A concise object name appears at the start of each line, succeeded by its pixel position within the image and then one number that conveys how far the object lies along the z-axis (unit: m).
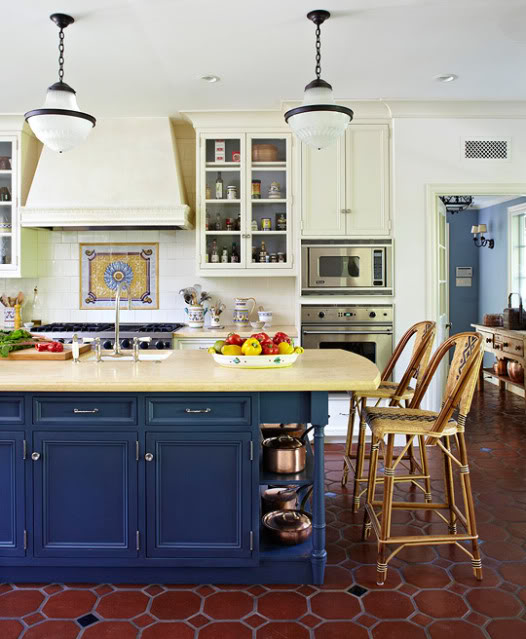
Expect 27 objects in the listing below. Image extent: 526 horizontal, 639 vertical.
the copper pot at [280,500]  3.00
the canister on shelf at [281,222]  5.10
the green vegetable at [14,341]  3.07
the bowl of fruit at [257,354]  2.76
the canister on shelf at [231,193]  5.12
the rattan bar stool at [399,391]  3.17
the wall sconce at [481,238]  8.09
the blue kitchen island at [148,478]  2.49
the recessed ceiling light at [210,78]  4.21
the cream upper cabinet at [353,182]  4.89
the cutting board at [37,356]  3.08
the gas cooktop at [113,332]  4.84
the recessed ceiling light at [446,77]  4.17
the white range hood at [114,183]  4.98
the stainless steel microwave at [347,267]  4.91
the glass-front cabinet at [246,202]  5.09
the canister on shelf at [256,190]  5.11
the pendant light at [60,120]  2.87
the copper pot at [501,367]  6.50
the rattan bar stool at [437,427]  2.54
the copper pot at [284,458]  2.62
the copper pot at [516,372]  6.07
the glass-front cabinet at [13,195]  5.12
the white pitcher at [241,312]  5.39
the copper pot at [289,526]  2.67
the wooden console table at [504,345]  6.02
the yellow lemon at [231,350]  2.80
